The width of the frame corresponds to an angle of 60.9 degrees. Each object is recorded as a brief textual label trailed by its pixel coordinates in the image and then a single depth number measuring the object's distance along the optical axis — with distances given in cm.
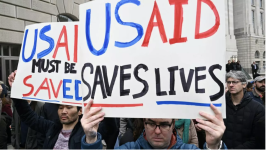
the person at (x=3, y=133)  326
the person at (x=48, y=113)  293
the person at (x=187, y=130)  252
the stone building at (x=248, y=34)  3300
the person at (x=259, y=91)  395
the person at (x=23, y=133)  327
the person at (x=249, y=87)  517
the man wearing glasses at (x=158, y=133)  129
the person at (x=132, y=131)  225
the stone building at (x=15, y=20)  696
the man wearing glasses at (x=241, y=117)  253
